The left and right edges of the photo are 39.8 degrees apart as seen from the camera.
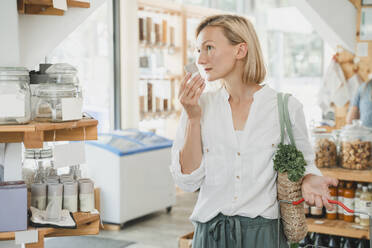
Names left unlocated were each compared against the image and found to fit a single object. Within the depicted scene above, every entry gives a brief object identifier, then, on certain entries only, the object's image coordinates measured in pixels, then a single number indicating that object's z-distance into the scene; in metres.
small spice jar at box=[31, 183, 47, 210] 2.30
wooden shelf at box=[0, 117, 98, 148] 2.13
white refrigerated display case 5.19
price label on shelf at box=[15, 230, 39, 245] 2.07
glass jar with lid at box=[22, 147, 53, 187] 2.42
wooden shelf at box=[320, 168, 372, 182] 3.43
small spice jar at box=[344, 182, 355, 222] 3.59
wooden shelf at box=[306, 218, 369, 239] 3.46
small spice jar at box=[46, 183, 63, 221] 2.20
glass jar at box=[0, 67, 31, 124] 1.99
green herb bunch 1.86
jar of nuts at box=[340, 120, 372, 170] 3.55
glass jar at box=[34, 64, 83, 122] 2.12
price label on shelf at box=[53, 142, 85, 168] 2.18
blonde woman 1.93
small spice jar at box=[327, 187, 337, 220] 3.70
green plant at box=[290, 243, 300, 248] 2.05
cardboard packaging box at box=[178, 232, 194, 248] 3.38
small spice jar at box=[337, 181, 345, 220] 3.65
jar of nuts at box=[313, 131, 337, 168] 3.67
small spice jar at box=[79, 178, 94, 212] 2.41
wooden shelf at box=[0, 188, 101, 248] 2.11
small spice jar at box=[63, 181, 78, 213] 2.37
